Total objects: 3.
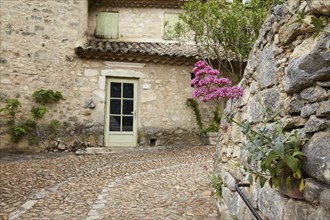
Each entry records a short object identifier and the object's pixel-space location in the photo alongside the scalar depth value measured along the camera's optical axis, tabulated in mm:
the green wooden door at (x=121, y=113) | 7852
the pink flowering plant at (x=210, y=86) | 2229
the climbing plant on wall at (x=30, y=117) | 7113
